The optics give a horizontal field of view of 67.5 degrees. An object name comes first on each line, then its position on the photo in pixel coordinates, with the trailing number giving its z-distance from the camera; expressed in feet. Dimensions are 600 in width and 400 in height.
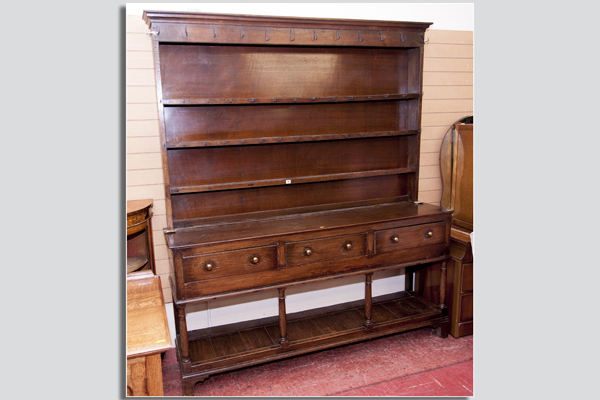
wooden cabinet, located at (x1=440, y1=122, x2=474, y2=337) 10.69
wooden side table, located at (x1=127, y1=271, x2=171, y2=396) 6.33
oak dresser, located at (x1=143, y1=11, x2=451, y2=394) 8.78
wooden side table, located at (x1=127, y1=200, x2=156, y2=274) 8.98
